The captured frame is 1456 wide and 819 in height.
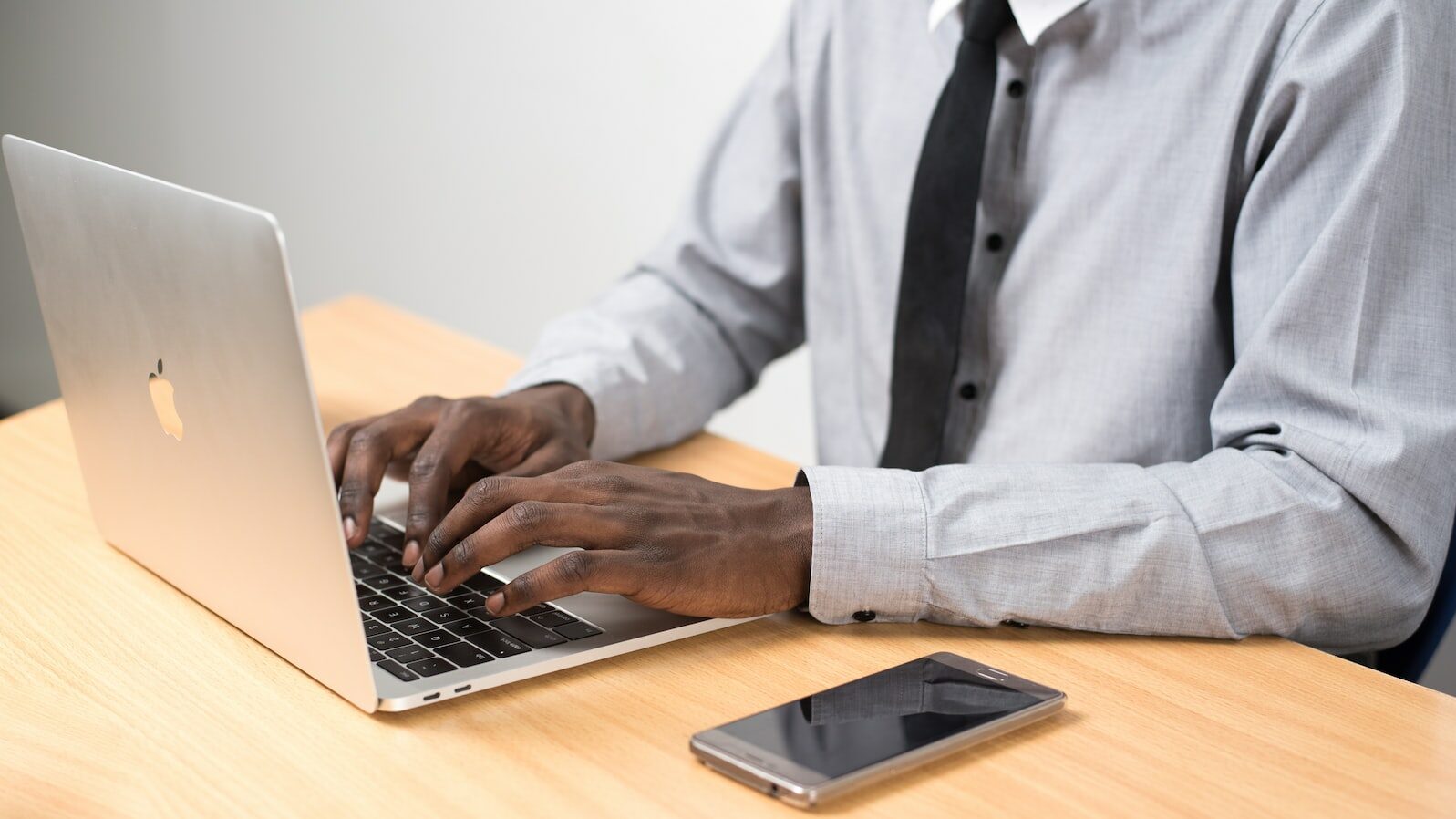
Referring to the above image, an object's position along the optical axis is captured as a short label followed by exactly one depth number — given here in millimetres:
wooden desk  636
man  817
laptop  644
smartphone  633
